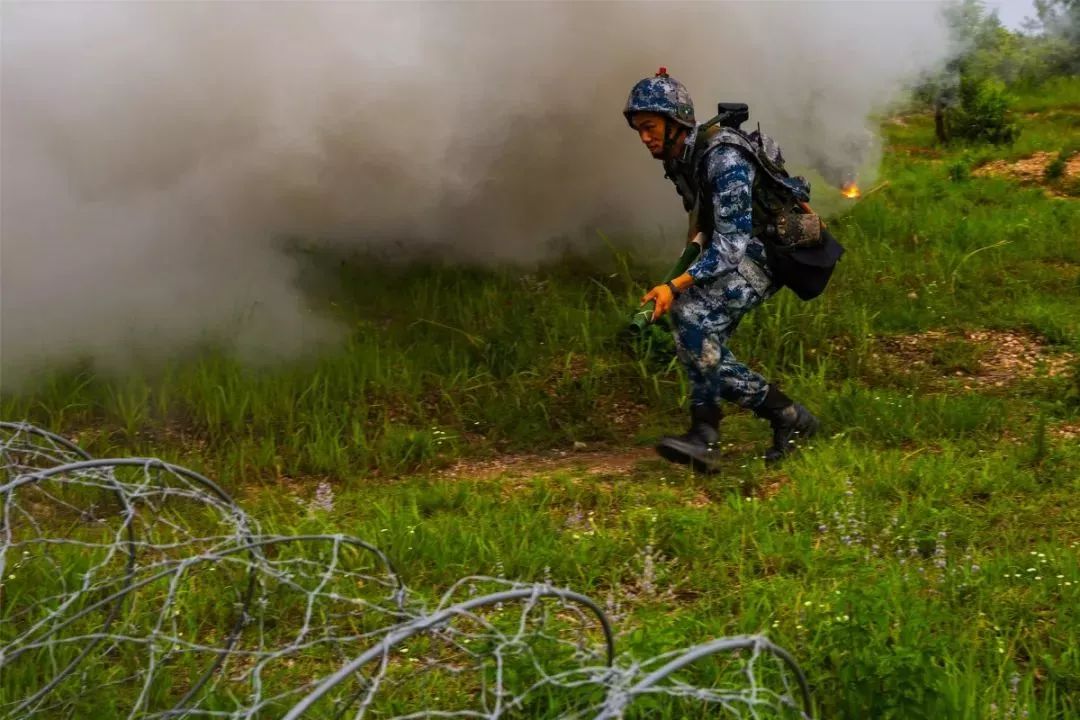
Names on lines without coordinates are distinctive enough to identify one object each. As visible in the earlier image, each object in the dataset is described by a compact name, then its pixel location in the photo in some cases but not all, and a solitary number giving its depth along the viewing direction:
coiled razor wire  2.65
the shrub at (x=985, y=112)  12.16
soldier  4.60
